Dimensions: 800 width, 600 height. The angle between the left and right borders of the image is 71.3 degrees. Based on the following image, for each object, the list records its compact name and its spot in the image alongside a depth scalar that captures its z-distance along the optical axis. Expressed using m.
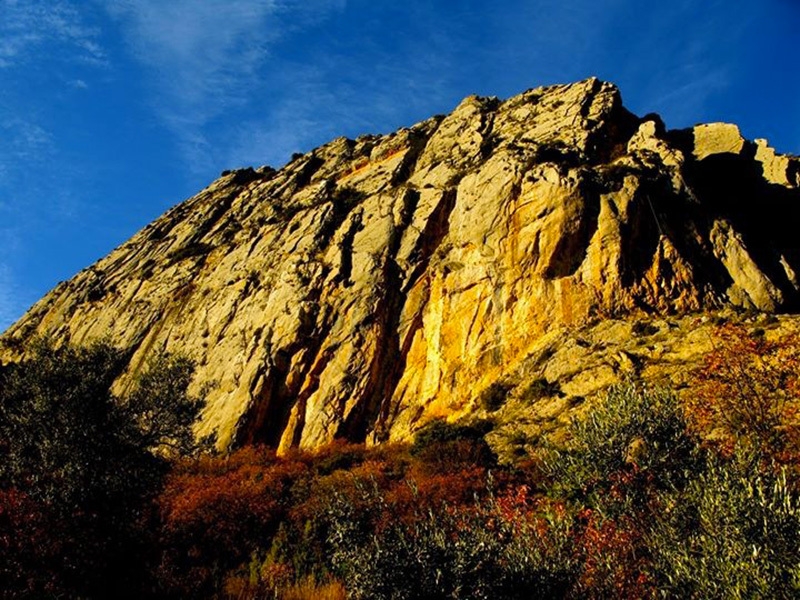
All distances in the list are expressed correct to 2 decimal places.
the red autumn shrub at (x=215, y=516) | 19.36
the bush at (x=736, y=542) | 10.12
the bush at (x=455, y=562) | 10.88
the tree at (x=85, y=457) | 13.45
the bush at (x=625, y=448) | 17.08
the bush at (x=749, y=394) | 21.03
